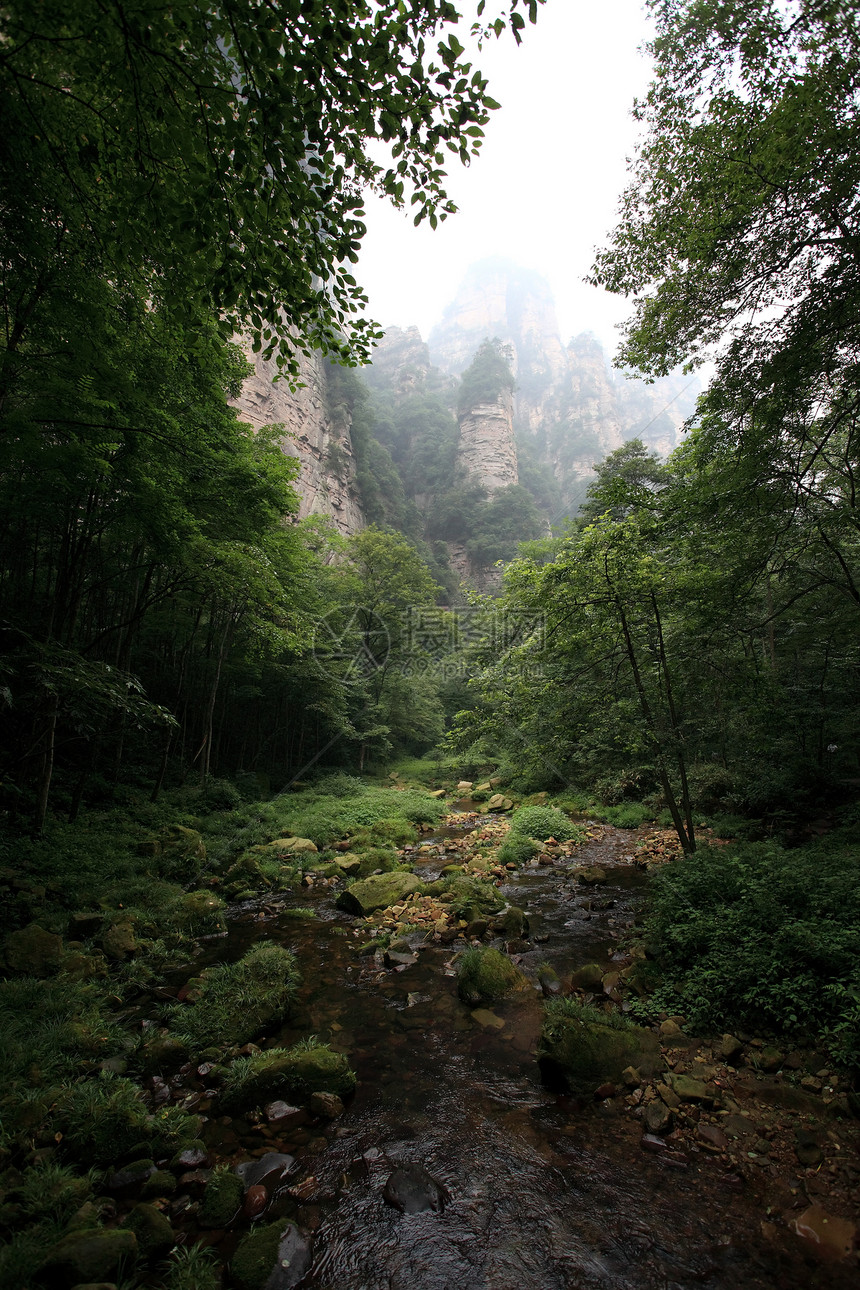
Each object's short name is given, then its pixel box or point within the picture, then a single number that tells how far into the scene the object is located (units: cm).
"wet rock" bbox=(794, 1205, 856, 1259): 263
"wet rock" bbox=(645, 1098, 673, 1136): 359
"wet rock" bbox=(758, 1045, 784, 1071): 392
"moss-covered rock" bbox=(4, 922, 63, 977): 527
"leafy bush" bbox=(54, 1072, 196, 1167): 328
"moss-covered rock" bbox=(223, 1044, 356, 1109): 405
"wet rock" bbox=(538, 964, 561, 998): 571
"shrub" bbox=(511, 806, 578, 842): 1280
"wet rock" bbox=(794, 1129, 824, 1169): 312
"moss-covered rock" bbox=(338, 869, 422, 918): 852
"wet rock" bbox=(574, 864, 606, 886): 937
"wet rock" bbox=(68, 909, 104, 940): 641
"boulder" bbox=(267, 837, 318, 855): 1214
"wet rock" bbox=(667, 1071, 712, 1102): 374
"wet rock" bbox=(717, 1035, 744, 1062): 410
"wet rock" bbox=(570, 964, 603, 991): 558
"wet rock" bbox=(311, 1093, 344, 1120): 398
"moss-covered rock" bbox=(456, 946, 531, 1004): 571
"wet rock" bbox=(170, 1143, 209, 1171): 337
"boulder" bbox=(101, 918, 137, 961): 614
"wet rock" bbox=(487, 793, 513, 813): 1747
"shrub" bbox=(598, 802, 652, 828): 1378
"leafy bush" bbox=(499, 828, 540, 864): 1123
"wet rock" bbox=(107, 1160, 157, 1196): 312
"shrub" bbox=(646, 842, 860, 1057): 416
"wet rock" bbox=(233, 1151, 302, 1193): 331
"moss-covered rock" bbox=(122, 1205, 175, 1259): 270
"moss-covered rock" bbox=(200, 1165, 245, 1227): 300
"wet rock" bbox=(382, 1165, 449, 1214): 321
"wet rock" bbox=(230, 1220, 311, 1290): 268
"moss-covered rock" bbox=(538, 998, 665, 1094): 414
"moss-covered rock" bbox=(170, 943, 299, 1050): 484
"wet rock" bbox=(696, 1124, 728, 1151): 338
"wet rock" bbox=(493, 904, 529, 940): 729
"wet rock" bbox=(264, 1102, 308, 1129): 388
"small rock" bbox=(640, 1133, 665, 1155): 346
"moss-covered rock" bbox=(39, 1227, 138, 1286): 234
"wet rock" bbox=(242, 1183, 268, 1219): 312
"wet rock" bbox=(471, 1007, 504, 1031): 519
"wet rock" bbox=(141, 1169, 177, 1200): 311
